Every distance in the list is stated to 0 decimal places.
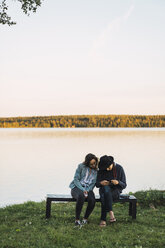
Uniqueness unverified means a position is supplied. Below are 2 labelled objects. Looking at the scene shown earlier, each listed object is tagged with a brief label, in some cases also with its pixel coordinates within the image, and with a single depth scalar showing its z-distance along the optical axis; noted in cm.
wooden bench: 685
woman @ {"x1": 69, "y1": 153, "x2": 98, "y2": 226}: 663
